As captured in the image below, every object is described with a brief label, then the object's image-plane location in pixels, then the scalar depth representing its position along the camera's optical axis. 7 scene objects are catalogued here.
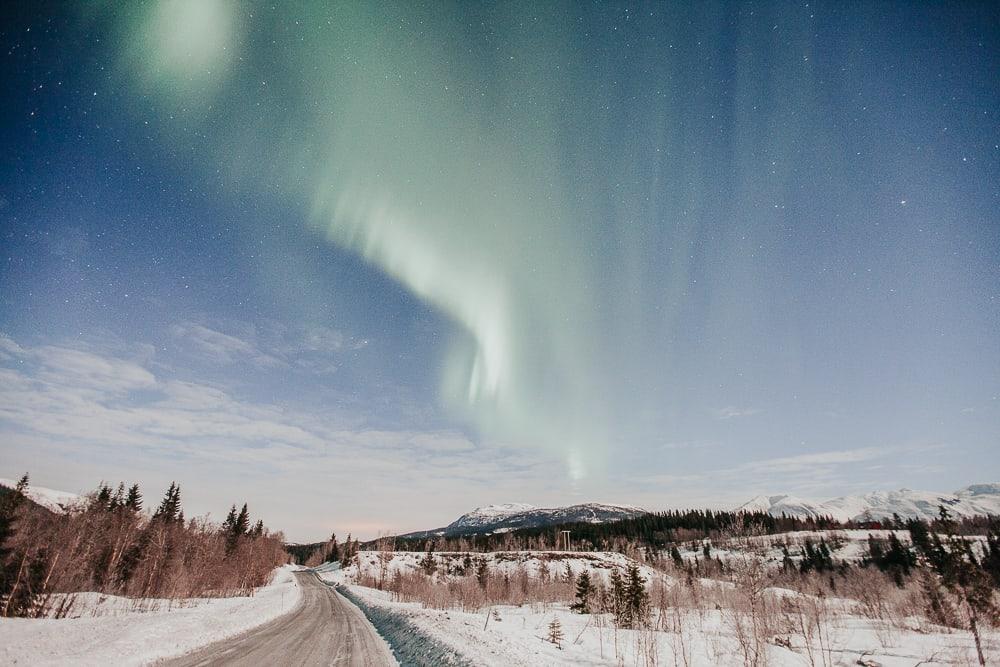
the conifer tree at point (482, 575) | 60.87
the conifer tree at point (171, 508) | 69.94
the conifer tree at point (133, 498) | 69.56
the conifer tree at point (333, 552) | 155.29
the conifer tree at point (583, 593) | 40.65
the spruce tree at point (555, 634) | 21.07
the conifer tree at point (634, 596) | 28.80
